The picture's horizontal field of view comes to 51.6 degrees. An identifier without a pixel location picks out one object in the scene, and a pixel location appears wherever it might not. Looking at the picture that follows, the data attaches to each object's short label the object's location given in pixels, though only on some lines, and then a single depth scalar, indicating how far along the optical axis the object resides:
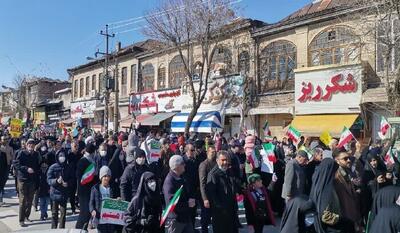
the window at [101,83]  40.13
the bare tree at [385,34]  15.73
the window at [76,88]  45.82
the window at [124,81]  35.88
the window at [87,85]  43.05
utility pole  32.78
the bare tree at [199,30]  23.39
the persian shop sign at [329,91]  18.80
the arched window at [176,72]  29.23
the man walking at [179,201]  5.89
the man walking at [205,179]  6.74
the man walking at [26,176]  9.49
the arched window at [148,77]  32.50
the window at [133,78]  34.78
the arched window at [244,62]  24.50
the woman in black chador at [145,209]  5.68
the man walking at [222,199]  6.50
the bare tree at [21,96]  62.08
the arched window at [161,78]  31.27
